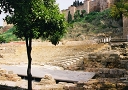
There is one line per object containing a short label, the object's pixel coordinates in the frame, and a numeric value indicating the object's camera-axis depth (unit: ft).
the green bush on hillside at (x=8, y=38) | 182.47
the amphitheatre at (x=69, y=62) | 35.60
